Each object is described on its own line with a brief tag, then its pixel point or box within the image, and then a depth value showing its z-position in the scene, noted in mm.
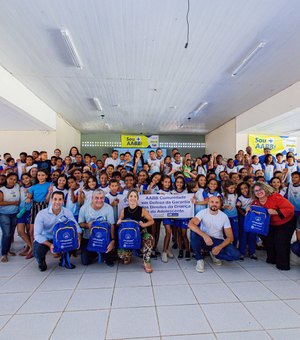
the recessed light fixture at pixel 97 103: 6640
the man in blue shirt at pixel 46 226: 3015
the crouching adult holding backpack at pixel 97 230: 3045
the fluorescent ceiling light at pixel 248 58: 3807
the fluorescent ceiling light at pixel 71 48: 3506
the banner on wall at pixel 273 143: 8916
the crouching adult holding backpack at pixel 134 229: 3025
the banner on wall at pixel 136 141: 12023
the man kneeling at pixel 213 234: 3049
